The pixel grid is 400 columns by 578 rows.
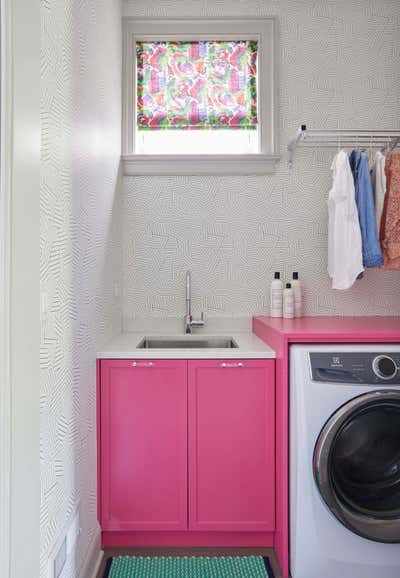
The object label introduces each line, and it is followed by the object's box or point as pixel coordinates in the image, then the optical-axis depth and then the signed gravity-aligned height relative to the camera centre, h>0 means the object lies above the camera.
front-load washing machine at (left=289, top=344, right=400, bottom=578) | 1.57 -0.63
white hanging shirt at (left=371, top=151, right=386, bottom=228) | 2.12 +0.58
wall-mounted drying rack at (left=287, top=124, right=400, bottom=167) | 2.18 +0.88
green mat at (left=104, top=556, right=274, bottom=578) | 1.69 -1.17
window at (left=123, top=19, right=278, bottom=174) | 2.44 +1.23
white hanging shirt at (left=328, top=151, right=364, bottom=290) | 2.07 +0.35
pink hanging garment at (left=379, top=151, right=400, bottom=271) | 2.10 +0.39
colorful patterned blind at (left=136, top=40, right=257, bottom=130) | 2.49 +1.29
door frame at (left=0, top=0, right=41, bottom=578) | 0.98 +0.01
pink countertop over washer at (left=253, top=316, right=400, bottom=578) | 1.65 -0.30
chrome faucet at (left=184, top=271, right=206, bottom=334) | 2.34 -0.14
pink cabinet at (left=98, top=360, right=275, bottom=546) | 1.79 -0.67
